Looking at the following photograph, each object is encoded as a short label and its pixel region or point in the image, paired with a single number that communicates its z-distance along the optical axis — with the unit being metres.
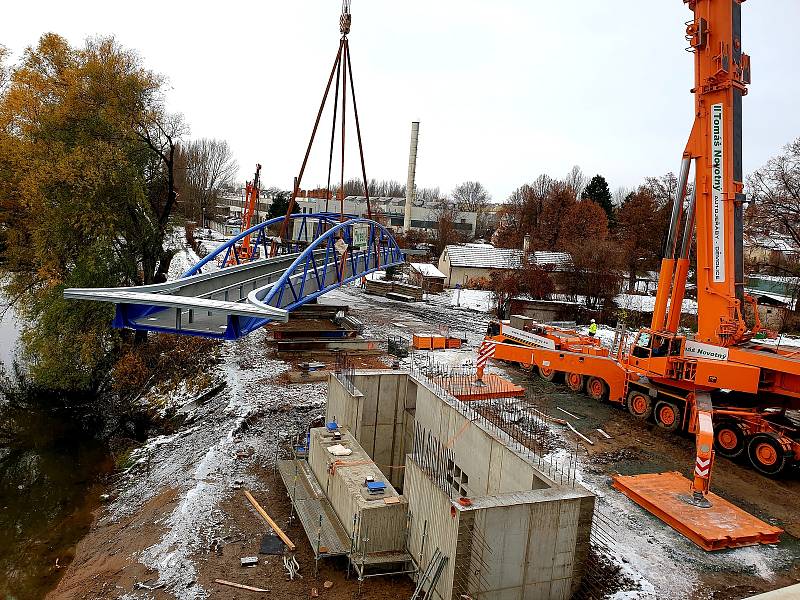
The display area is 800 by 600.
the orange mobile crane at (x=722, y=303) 12.38
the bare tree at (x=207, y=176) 71.19
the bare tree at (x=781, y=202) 29.75
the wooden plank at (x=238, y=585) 8.33
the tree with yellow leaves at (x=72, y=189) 18.36
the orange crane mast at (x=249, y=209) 41.66
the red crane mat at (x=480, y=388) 15.66
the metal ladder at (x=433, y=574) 7.74
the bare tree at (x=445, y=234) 56.78
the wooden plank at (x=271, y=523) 9.48
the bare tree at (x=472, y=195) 112.50
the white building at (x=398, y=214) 72.06
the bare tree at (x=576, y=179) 85.62
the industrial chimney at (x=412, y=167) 60.56
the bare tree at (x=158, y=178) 20.62
